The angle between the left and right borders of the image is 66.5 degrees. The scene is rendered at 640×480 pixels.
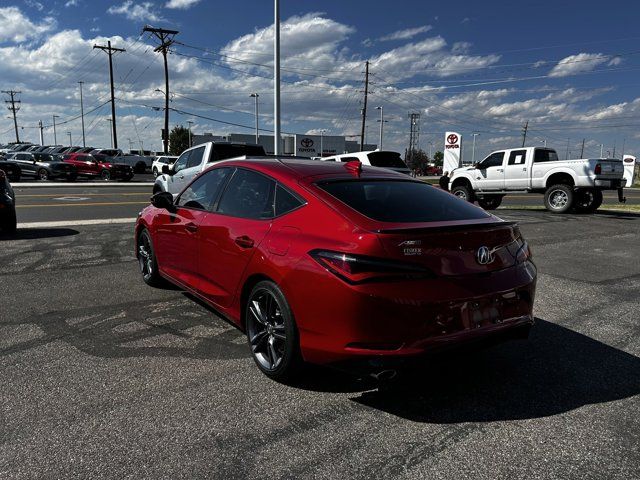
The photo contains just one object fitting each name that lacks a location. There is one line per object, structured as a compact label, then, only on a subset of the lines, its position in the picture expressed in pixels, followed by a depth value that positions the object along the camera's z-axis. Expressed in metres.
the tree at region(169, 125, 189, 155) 93.62
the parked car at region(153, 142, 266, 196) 11.75
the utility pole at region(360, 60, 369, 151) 58.53
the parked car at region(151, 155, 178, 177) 38.97
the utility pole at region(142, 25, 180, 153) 42.22
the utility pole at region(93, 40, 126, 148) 50.87
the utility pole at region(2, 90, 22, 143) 97.75
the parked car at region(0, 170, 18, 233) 8.96
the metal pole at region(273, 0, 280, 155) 20.69
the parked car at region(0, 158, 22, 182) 28.10
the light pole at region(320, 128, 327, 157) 79.19
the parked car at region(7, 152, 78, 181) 28.69
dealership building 80.38
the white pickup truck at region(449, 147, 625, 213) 14.57
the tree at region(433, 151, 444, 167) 145.65
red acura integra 2.74
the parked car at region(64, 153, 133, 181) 31.16
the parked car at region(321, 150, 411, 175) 15.30
